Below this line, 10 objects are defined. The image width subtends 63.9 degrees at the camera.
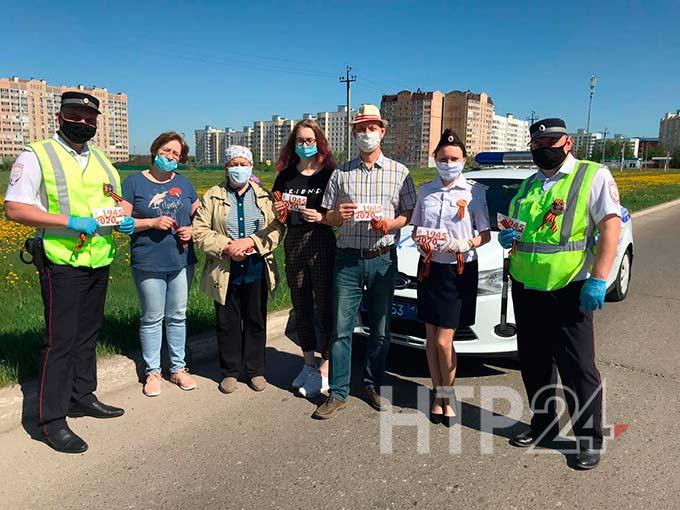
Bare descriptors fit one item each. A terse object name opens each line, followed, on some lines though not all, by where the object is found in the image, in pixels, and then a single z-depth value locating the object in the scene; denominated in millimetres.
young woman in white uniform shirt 3461
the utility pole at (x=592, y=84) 45875
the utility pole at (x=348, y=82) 46375
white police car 4125
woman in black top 3883
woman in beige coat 3988
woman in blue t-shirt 3869
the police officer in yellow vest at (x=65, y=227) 3145
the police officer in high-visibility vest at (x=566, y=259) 2963
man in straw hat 3650
